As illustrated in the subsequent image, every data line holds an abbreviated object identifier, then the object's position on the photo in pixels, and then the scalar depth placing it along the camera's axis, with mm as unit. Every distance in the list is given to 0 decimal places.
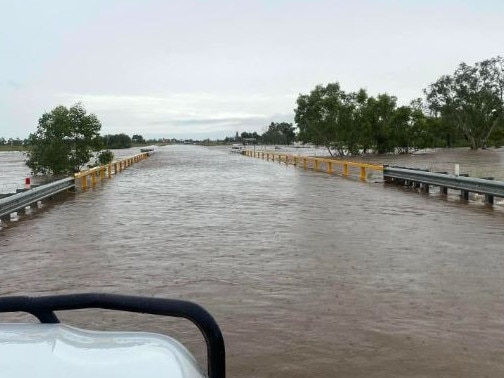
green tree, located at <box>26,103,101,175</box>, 38312
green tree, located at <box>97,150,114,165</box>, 40866
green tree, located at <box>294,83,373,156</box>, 71125
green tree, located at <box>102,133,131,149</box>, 40906
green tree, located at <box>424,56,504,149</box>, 92688
